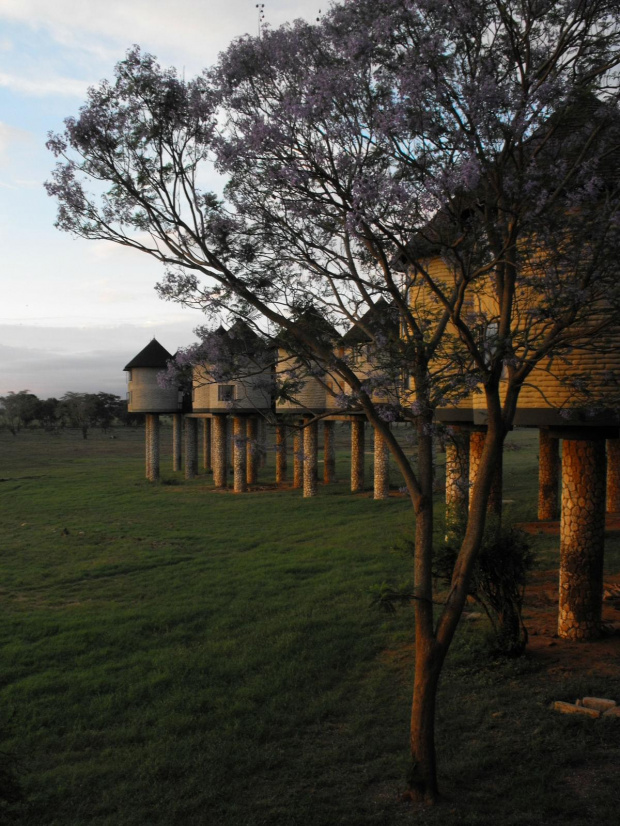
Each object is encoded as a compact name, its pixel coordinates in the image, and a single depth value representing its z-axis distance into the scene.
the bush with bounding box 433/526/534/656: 10.09
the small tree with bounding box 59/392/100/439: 84.50
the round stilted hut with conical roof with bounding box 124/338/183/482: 37.06
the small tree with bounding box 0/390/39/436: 89.44
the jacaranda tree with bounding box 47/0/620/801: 7.02
